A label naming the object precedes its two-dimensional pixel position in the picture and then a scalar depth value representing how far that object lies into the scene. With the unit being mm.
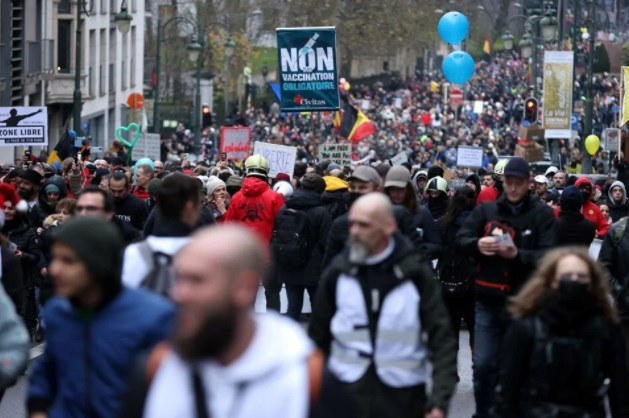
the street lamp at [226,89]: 70525
